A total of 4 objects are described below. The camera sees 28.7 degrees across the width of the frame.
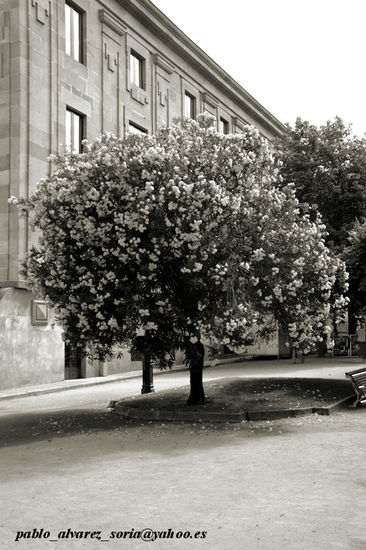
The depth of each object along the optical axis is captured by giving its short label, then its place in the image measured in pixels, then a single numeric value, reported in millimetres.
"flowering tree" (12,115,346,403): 12242
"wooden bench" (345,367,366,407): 13812
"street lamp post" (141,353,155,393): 16953
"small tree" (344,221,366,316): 17281
